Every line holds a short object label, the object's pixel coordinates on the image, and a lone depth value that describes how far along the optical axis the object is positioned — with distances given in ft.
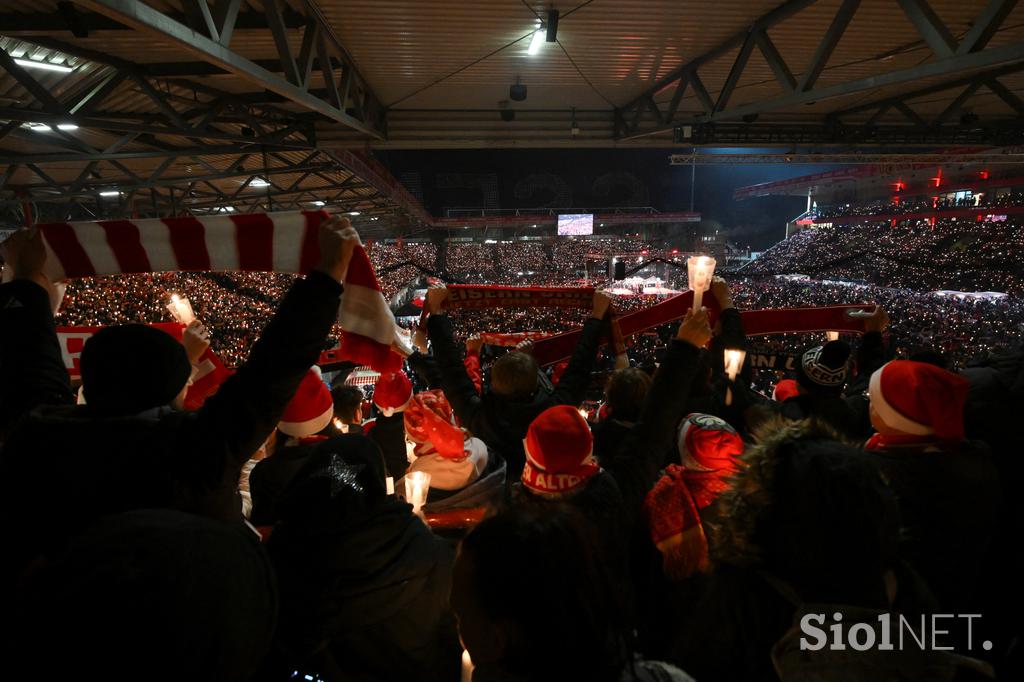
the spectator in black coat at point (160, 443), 3.77
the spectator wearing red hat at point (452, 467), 7.80
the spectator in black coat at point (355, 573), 4.52
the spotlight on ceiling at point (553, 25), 13.43
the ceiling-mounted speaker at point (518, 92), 18.56
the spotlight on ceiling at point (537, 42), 14.89
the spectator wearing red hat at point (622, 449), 5.82
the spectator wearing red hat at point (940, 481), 5.69
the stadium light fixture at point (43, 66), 14.07
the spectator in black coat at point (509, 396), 8.90
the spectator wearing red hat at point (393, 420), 11.21
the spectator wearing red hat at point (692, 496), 6.72
